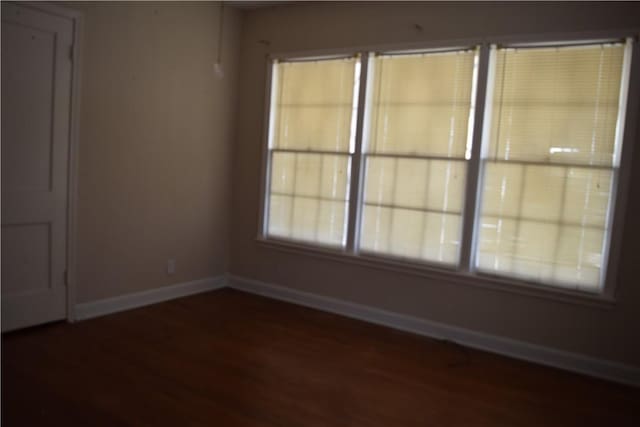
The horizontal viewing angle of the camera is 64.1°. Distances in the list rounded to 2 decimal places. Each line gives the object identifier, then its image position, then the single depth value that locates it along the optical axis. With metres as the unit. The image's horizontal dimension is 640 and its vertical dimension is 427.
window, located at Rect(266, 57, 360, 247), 4.59
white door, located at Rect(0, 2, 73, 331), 3.48
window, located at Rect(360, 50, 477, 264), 4.02
